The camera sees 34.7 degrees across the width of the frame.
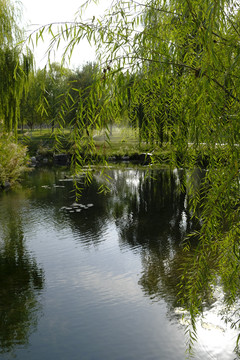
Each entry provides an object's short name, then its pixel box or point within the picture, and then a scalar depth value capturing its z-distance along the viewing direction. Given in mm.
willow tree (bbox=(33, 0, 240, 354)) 2328
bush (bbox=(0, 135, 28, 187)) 15466
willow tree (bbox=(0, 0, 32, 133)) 8180
